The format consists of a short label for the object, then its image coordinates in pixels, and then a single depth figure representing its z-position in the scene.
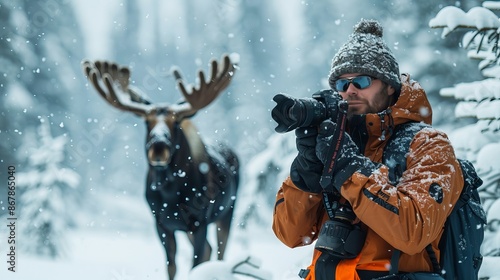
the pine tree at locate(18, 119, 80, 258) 16.80
